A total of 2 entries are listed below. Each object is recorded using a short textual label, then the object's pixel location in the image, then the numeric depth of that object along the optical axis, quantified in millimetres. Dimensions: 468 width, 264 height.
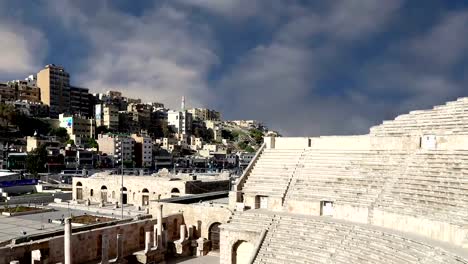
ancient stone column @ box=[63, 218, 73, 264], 23422
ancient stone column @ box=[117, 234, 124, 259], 27656
